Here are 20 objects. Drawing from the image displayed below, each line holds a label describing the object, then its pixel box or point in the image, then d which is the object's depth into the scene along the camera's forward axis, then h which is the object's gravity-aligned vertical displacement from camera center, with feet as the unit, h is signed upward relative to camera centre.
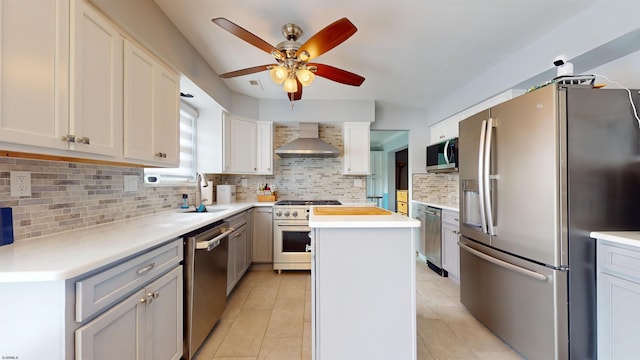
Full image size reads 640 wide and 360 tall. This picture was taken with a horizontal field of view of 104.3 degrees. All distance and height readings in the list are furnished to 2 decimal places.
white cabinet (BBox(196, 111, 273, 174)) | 10.42 +1.69
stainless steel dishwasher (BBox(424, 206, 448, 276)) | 10.32 -2.48
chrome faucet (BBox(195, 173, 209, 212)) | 8.90 -0.23
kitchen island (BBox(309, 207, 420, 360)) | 4.58 -2.04
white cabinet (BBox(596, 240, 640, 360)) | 4.00 -2.02
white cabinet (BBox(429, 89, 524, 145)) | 8.15 +2.75
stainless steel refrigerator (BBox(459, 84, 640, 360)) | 4.65 -0.39
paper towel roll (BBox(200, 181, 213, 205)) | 10.13 -0.45
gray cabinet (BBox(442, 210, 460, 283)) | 9.23 -2.42
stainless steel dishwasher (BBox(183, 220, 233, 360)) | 5.06 -2.22
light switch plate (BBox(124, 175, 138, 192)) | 6.04 -0.01
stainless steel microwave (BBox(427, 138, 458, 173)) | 10.12 +1.13
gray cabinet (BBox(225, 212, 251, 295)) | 8.09 -2.47
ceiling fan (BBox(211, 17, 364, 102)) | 4.96 +2.98
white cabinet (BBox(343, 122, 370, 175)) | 12.23 +1.75
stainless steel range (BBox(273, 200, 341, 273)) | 10.55 -2.34
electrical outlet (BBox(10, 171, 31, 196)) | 3.73 +0.00
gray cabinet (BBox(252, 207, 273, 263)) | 10.75 -2.28
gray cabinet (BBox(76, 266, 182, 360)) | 3.02 -2.09
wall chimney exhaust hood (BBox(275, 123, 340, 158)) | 11.18 +1.65
